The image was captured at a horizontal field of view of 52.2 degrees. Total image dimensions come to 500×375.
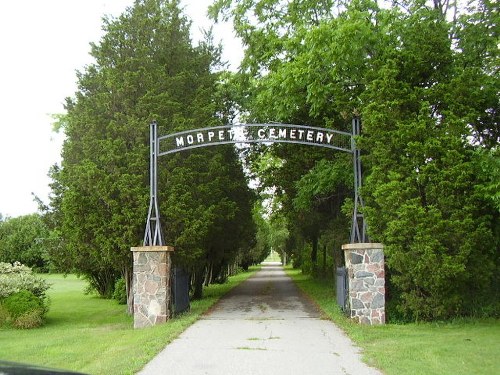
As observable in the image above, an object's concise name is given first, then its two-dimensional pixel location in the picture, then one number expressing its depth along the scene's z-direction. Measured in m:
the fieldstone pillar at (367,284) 11.88
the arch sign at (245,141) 13.15
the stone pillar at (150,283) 12.67
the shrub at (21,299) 14.40
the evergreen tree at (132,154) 14.92
